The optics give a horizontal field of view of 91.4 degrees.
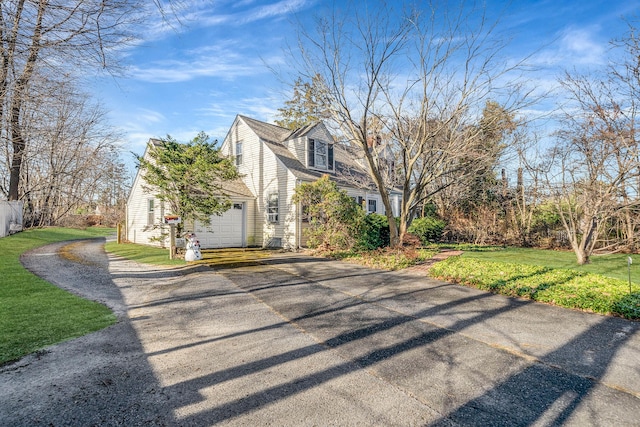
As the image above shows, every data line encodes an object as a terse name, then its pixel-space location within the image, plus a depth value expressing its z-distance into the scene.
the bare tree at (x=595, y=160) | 9.26
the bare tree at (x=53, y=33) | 4.50
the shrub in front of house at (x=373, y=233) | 13.41
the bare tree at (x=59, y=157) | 6.09
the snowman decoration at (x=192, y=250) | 10.70
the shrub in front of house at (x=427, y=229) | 16.41
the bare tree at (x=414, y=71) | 10.32
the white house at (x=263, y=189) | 14.84
